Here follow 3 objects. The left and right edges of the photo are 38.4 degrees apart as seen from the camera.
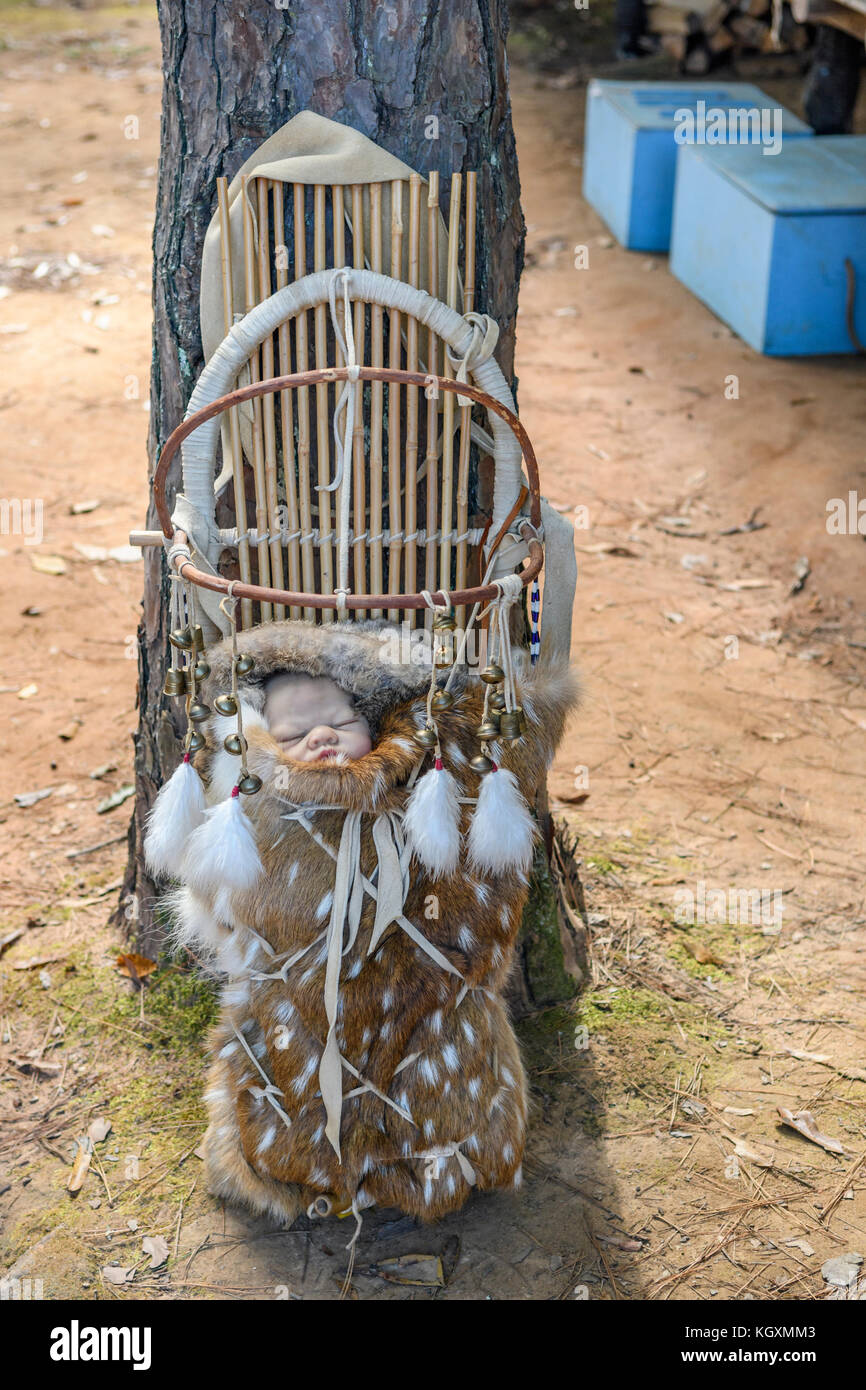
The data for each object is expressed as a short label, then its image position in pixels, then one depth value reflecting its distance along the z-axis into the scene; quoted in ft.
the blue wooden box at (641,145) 24.70
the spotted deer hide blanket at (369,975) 7.50
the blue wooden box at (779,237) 20.25
